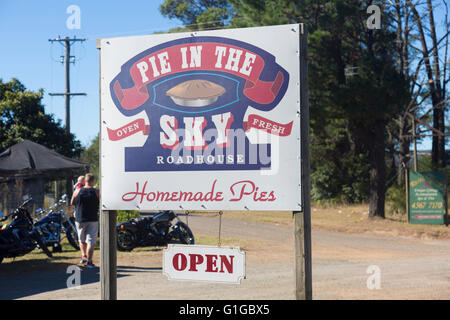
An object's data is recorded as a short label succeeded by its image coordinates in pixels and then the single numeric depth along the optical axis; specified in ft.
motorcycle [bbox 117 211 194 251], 46.80
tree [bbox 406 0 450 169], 98.94
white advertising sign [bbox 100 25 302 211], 17.15
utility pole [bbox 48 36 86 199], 113.72
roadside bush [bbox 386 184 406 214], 84.59
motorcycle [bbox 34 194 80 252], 45.42
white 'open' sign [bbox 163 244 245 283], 17.38
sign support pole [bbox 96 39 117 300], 18.51
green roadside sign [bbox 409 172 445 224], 72.38
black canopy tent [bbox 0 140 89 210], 56.18
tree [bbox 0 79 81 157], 94.17
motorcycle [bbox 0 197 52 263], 38.42
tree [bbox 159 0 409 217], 74.13
